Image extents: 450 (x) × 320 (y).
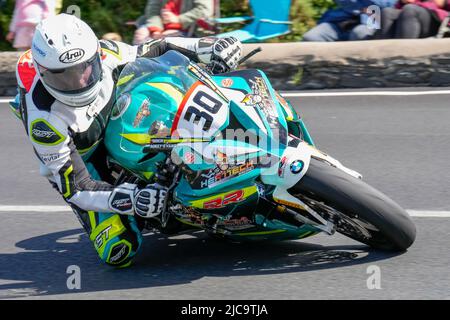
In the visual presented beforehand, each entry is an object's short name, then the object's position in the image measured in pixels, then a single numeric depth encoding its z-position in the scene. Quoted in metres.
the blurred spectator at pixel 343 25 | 18.22
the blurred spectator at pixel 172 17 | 18.89
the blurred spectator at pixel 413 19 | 17.89
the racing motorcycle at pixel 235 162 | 9.28
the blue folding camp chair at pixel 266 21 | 19.16
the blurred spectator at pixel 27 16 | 18.80
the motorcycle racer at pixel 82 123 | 9.62
